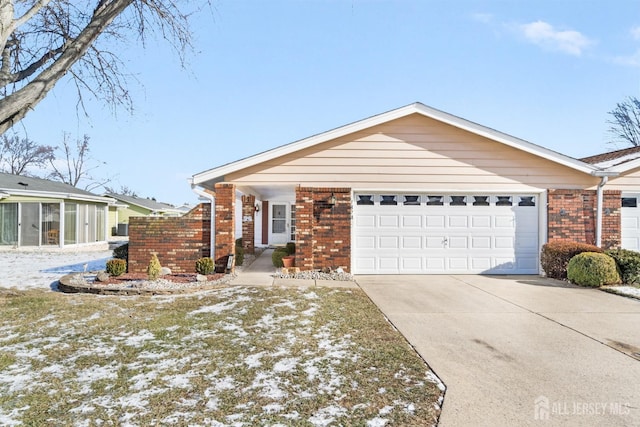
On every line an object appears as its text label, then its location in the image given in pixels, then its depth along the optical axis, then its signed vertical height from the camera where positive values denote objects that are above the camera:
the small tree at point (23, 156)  37.69 +6.21
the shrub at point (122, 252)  10.16 -1.05
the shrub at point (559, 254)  9.29 -0.95
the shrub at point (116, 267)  9.10 -1.31
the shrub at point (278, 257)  10.60 -1.20
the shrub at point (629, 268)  8.58 -1.18
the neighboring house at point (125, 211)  27.57 +0.31
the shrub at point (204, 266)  9.29 -1.29
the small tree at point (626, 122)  28.94 +7.73
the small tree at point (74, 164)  40.78 +5.61
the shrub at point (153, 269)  8.43 -1.25
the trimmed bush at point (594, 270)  8.34 -1.22
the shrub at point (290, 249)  11.02 -1.01
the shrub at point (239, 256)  11.07 -1.24
